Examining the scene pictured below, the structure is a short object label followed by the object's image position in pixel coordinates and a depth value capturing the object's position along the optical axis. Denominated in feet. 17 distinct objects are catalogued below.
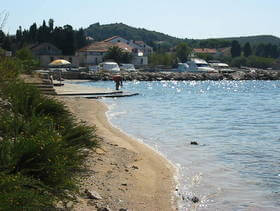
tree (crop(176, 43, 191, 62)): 408.94
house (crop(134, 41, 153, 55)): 450.95
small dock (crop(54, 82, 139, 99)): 106.29
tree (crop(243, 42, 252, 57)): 553.44
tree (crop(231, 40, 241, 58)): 558.15
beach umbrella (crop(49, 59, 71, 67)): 184.24
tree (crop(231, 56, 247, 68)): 506.89
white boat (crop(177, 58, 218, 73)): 363.15
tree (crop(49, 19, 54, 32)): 349.10
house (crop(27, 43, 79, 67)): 318.06
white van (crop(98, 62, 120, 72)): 288.51
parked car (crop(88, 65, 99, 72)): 293.90
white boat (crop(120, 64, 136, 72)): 310.37
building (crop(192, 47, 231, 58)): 605.73
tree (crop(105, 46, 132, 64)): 337.11
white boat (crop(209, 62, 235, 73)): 393.29
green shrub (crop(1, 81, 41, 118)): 31.67
